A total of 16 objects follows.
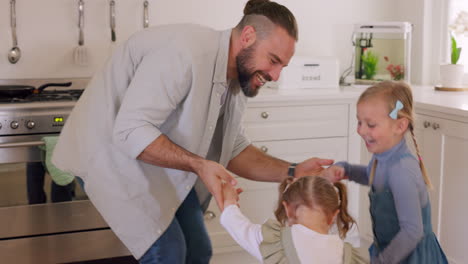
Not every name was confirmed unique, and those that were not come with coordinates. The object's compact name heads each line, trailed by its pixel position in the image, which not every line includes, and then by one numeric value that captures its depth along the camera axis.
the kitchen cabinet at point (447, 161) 2.46
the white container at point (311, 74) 3.17
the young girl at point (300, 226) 1.58
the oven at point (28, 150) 2.59
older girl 1.73
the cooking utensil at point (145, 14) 3.19
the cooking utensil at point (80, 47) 3.08
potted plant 3.08
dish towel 2.57
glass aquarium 3.35
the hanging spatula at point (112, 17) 3.13
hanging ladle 3.00
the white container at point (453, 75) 3.08
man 1.71
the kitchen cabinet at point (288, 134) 2.93
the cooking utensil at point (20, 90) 2.78
